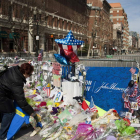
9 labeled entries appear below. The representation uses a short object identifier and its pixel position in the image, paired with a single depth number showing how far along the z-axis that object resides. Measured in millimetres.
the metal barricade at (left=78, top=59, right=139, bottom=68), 4848
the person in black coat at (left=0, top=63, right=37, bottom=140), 3407
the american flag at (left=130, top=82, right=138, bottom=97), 4468
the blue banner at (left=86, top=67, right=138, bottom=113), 4891
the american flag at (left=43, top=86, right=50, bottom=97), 6395
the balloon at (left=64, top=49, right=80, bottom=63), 5266
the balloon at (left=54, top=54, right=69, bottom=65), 5336
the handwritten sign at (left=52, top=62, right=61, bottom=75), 6016
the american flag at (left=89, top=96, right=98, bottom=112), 4641
